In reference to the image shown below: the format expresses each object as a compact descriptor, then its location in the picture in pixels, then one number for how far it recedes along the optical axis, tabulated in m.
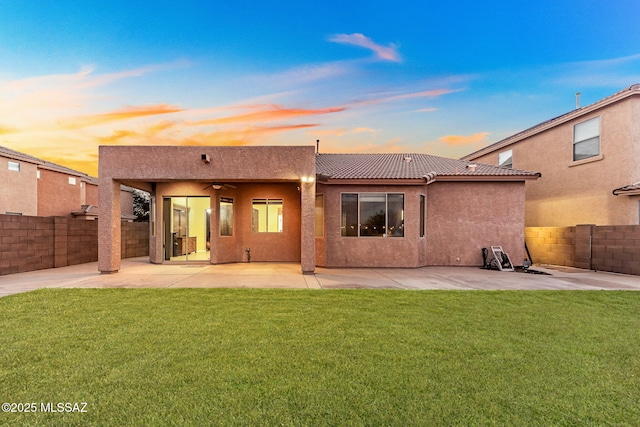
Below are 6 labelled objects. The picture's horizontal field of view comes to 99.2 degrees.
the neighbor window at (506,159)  16.72
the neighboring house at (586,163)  11.08
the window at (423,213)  11.71
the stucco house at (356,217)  11.34
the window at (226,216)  12.05
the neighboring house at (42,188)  16.40
